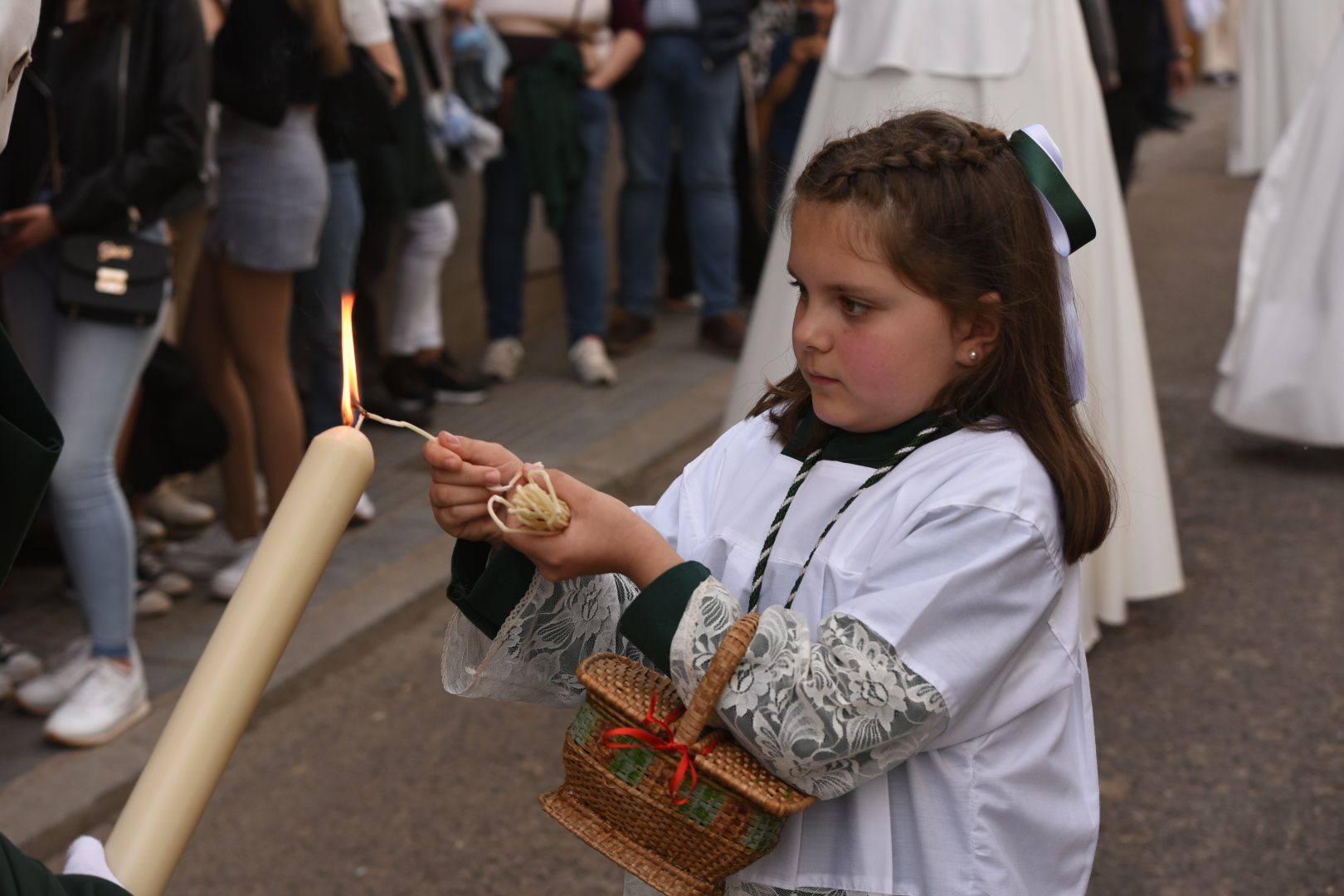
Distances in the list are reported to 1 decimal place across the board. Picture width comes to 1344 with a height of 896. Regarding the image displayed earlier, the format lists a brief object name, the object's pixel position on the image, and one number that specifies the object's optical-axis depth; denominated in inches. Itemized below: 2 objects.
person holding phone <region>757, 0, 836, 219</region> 299.9
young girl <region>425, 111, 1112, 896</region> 61.7
